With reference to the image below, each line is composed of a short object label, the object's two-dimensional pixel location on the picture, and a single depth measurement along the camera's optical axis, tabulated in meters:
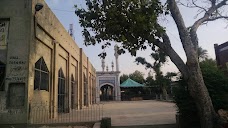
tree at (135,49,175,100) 26.68
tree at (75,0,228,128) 6.30
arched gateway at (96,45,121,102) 31.61
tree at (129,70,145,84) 41.43
